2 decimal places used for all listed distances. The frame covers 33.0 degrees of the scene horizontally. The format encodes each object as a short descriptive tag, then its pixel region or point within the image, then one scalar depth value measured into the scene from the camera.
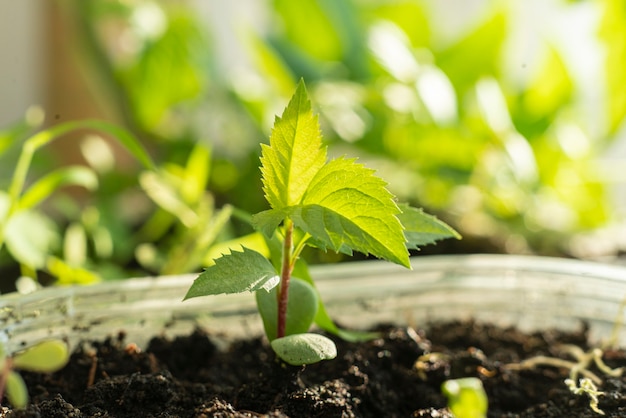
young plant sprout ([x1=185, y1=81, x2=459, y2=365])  0.23
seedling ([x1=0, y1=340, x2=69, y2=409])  0.22
